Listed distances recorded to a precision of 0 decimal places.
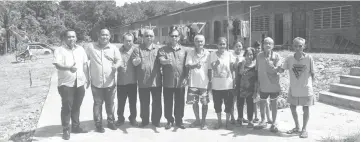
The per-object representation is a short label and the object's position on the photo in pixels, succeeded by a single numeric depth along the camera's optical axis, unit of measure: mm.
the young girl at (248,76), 5336
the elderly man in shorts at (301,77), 4926
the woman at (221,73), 5234
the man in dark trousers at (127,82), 5383
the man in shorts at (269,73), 5055
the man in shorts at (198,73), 5227
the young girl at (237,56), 5441
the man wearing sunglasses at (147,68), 5285
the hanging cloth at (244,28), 15586
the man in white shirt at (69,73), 4883
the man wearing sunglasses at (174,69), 5242
